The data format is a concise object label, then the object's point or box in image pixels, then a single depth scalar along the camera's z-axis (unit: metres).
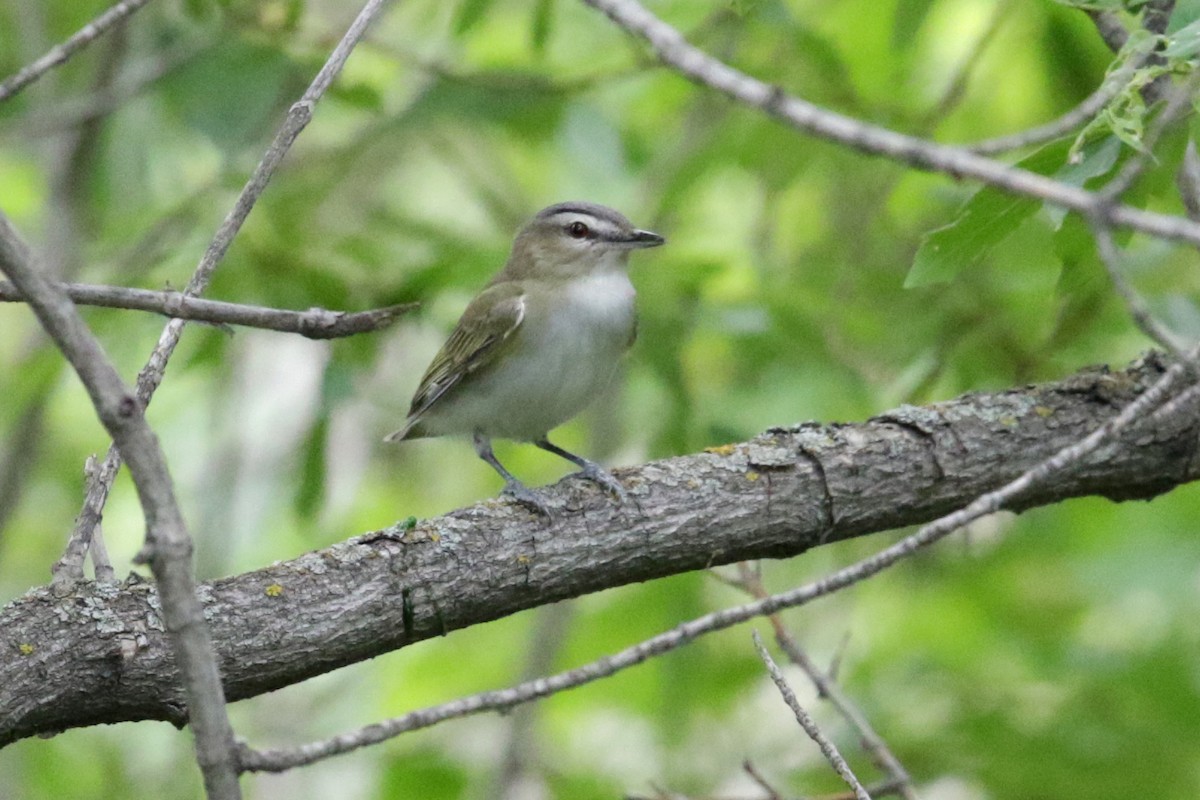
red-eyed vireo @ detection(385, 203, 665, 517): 10.27
